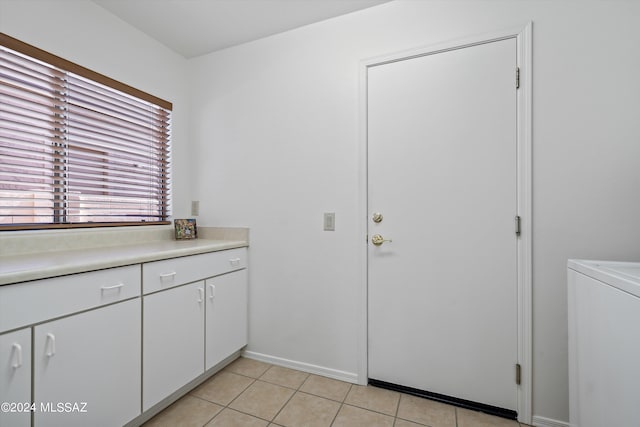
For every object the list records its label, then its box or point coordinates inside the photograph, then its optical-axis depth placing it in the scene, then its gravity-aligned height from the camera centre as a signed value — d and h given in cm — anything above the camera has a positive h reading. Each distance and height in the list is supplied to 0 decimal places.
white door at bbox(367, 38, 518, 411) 154 -5
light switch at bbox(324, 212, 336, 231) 192 -5
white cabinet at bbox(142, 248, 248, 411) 144 -62
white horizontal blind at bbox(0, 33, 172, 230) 146 +41
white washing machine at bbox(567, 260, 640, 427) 84 -45
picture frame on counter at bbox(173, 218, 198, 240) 223 -12
